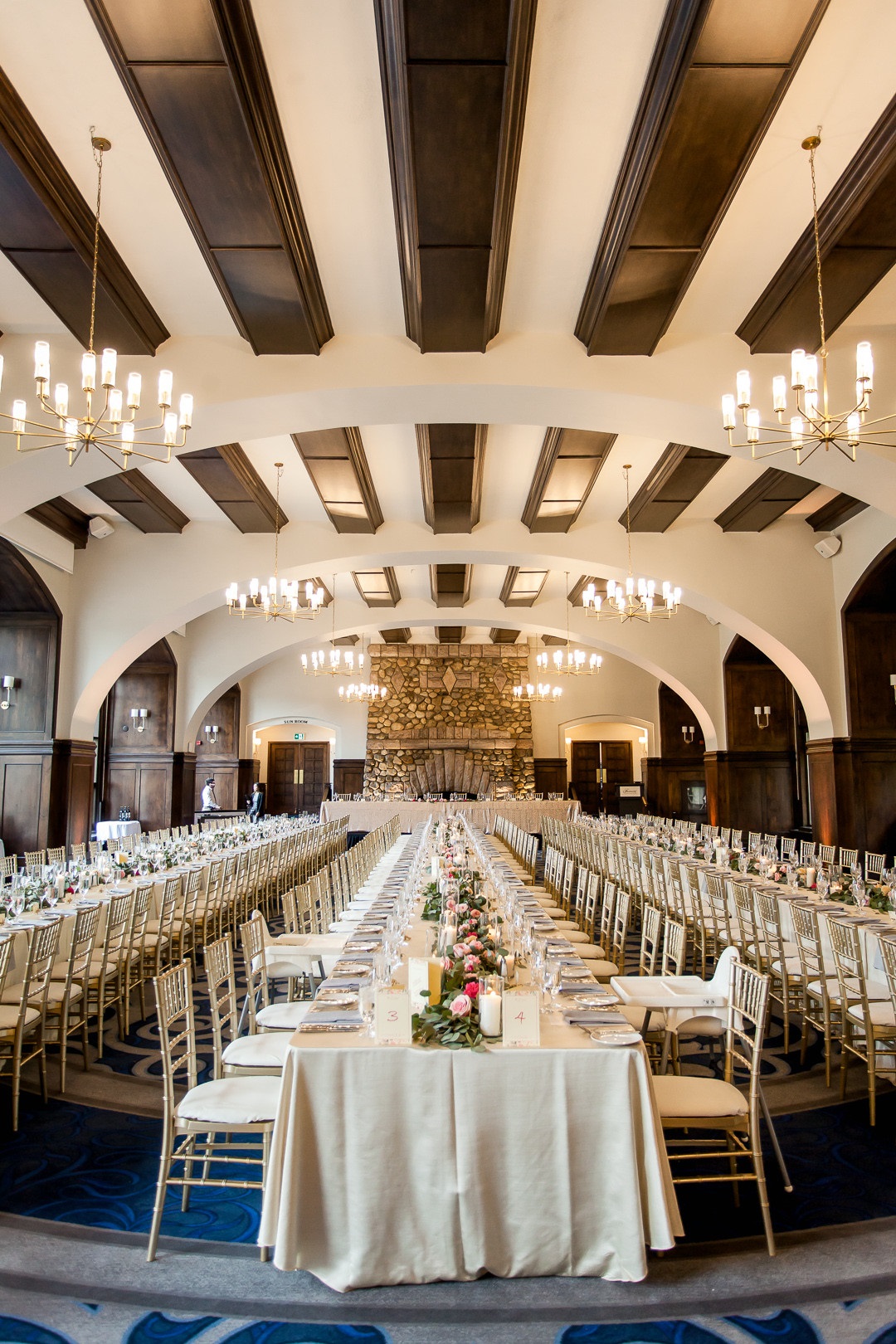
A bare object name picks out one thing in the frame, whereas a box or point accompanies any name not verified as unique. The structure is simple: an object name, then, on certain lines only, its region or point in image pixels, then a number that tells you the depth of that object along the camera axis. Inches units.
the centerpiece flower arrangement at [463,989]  117.3
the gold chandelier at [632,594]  395.9
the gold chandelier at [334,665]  585.9
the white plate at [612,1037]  117.4
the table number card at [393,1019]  117.3
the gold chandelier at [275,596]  401.7
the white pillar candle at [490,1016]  119.9
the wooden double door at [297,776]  897.5
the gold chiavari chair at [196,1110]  122.5
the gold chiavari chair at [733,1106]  124.9
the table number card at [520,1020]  117.0
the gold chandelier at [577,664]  589.9
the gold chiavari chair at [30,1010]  169.9
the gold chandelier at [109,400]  173.0
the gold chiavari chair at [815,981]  187.9
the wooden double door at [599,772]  880.9
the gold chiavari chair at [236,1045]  144.9
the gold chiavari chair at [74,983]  193.0
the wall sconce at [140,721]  638.5
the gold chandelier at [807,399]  174.9
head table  710.5
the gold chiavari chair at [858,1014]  168.9
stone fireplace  851.4
